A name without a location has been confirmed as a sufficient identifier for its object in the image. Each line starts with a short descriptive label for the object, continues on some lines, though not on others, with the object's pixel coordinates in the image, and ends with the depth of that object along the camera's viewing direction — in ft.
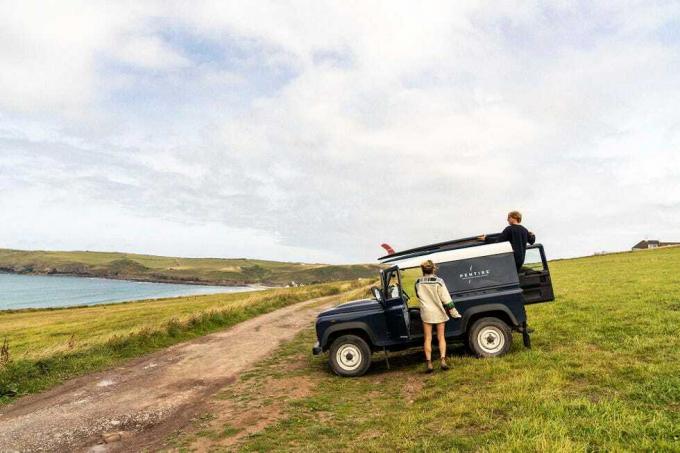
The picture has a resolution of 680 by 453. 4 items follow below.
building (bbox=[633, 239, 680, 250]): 335.26
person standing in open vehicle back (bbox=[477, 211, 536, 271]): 34.47
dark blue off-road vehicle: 33.24
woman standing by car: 31.73
